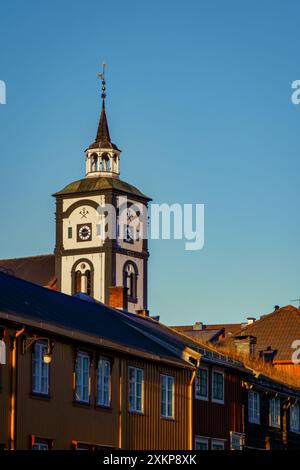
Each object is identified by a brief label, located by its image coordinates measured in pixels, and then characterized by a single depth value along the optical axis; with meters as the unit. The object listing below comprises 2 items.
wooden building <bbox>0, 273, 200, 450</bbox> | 42.16
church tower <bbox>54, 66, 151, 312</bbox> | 149.50
